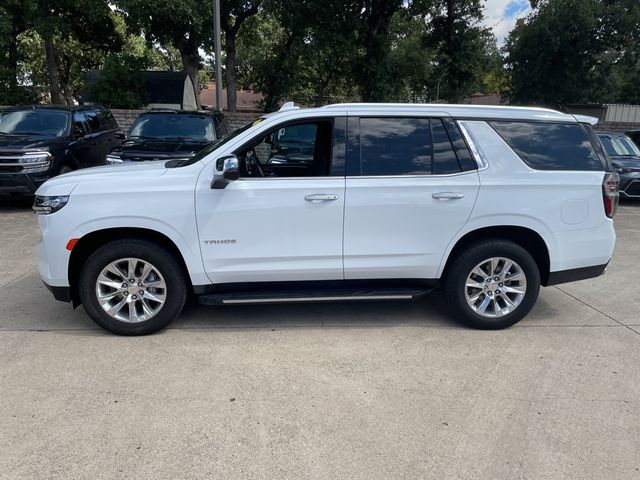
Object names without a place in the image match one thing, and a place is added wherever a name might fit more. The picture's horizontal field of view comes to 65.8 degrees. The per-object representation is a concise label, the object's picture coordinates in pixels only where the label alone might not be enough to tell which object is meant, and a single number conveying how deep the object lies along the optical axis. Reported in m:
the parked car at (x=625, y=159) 11.20
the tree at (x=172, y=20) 15.64
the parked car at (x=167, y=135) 8.26
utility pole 13.69
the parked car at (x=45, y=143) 8.43
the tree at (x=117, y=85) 17.17
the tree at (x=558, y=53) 24.06
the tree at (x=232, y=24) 18.97
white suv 4.00
